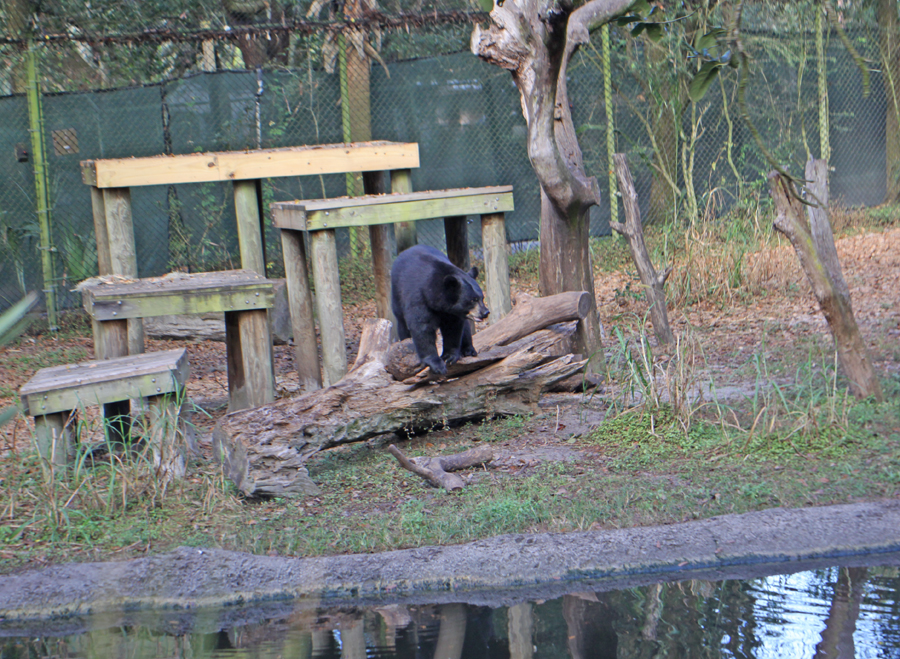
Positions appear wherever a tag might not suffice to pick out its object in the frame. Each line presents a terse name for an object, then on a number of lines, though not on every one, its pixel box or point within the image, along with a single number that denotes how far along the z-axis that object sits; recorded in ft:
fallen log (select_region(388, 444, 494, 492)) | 28.19
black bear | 32.78
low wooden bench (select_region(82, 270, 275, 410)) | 34.17
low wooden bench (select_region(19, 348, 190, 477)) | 28.37
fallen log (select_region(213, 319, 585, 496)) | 28.53
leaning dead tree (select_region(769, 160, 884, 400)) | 32.14
